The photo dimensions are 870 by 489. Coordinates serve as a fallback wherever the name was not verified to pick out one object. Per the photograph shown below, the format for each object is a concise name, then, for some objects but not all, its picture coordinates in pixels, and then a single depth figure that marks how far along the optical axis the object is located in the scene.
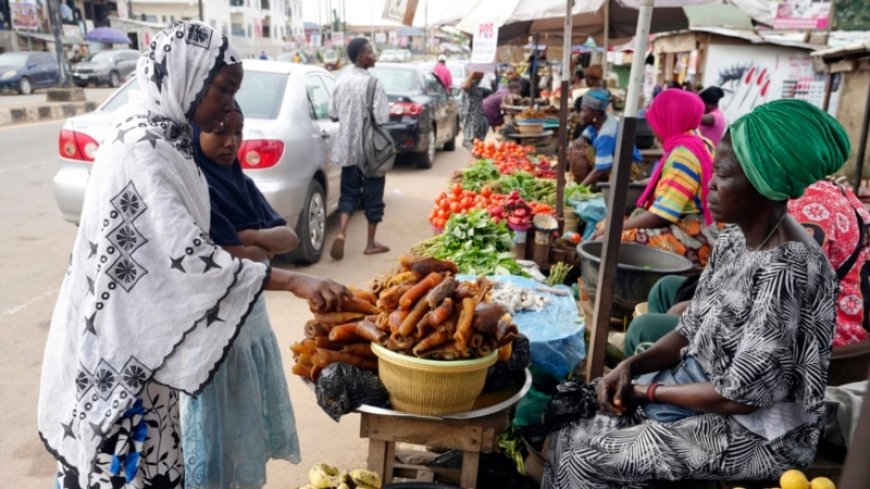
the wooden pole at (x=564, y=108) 4.77
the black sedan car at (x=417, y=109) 10.88
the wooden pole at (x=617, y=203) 2.46
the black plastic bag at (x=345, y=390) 2.30
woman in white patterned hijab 1.73
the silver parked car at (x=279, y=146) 5.44
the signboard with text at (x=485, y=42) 5.19
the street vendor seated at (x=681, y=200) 3.95
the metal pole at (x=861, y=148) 6.88
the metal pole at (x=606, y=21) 6.74
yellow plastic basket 2.12
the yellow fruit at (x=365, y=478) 2.39
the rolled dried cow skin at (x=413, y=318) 2.17
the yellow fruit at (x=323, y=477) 2.38
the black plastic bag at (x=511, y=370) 2.44
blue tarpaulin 2.94
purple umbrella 38.75
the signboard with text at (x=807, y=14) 11.88
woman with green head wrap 1.99
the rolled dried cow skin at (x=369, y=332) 2.26
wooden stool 2.36
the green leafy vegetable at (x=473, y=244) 4.47
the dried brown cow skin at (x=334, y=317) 2.35
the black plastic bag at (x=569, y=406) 2.48
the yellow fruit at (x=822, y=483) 1.92
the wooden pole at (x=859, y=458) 0.89
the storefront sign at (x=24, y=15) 34.12
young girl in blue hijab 2.24
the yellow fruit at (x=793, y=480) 1.93
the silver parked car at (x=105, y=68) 27.02
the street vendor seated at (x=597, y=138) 6.70
